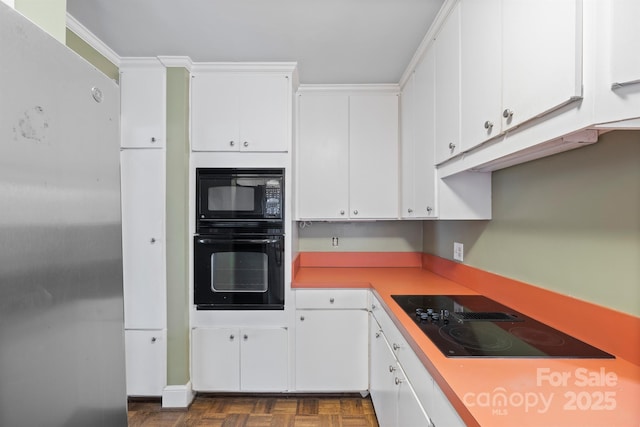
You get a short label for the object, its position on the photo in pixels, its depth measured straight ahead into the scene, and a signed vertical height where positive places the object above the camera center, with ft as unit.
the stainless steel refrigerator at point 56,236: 1.52 -0.15
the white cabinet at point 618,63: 2.23 +1.08
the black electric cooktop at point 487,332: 3.38 -1.50
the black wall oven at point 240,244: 7.18 -0.70
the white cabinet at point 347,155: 8.34 +1.46
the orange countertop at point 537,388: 2.34 -1.50
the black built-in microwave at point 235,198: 7.19 +0.29
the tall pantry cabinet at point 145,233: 7.08 -0.50
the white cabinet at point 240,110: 7.29 +2.31
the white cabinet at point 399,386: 3.13 -2.28
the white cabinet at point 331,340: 7.32 -2.98
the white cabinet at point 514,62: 2.68 +1.55
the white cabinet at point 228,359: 7.22 -3.36
